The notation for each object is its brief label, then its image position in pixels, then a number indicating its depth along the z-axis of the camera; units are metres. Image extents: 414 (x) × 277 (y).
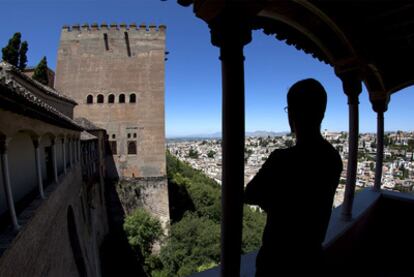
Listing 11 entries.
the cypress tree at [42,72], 19.34
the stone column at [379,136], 5.20
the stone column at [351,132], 3.99
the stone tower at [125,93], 18.02
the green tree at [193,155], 118.72
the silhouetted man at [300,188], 1.30
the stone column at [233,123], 2.02
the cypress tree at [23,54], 20.69
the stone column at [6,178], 3.39
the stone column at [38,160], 4.82
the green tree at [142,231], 15.61
